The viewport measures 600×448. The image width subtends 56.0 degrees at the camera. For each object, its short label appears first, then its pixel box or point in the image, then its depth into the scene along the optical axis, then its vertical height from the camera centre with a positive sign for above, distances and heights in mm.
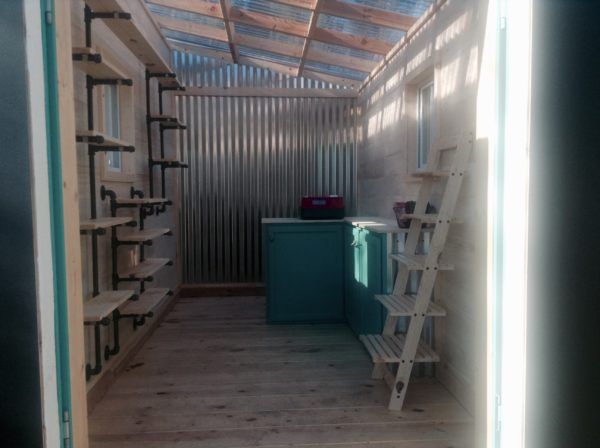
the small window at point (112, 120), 3735 +463
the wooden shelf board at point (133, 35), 3006 +955
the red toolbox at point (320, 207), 4922 -187
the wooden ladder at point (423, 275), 2904 -496
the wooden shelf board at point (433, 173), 3017 +61
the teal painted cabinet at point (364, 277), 3623 -651
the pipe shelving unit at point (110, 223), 2717 -180
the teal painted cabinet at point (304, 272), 4785 -732
